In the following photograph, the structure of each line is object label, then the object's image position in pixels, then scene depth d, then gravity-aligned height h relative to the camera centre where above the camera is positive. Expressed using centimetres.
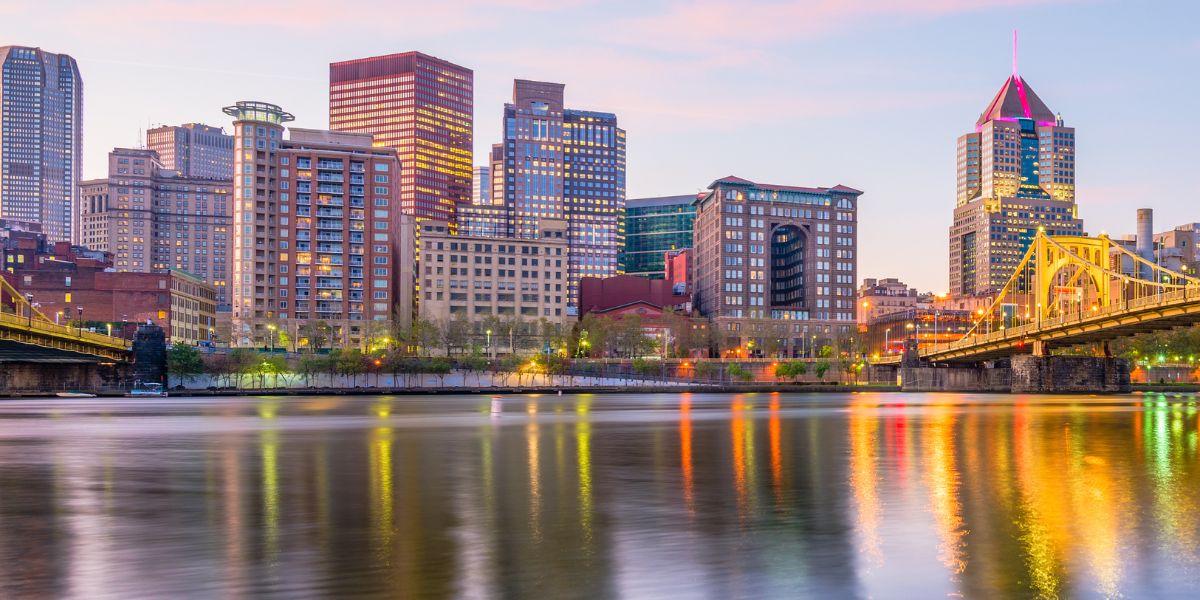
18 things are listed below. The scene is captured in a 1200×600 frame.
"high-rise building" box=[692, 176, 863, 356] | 19428 -275
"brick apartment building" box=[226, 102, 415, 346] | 19000 +2121
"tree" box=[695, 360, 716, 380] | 15850 -675
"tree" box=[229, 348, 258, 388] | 12988 -464
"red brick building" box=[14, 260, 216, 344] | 16338 +695
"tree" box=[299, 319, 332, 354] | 17138 -66
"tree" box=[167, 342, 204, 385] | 12206 -441
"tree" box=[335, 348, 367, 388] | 13512 -514
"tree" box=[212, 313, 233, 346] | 16875 -42
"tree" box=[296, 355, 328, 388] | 13554 -528
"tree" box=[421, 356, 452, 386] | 14012 -575
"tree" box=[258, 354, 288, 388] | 13262 -529
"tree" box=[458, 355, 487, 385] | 14462 -546
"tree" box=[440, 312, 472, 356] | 16838 -48
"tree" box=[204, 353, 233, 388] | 12825 -541
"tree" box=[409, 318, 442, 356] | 16638 -101
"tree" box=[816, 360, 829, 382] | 14675 -621
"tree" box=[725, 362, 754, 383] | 14812 -702
